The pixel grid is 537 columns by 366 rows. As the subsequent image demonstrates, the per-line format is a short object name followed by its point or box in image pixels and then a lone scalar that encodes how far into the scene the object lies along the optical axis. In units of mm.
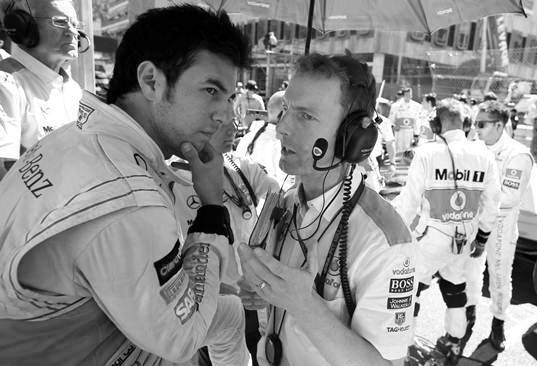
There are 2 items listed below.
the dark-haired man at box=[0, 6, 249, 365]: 884
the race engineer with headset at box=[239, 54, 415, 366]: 1159
